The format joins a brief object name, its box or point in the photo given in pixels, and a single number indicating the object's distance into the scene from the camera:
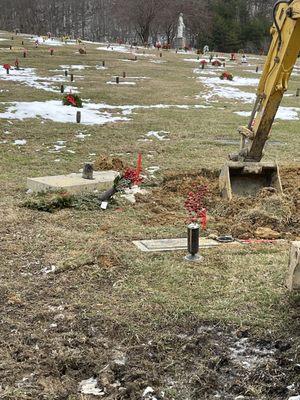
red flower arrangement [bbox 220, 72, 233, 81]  31.96
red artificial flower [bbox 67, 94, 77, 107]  18.72
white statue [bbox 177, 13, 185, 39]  63.17
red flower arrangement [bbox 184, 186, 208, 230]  7.57
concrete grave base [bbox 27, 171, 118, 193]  8.68
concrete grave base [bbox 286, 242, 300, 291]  4.94
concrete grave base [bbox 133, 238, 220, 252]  6.46
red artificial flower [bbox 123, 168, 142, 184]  9.60
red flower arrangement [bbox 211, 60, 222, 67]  41.62
